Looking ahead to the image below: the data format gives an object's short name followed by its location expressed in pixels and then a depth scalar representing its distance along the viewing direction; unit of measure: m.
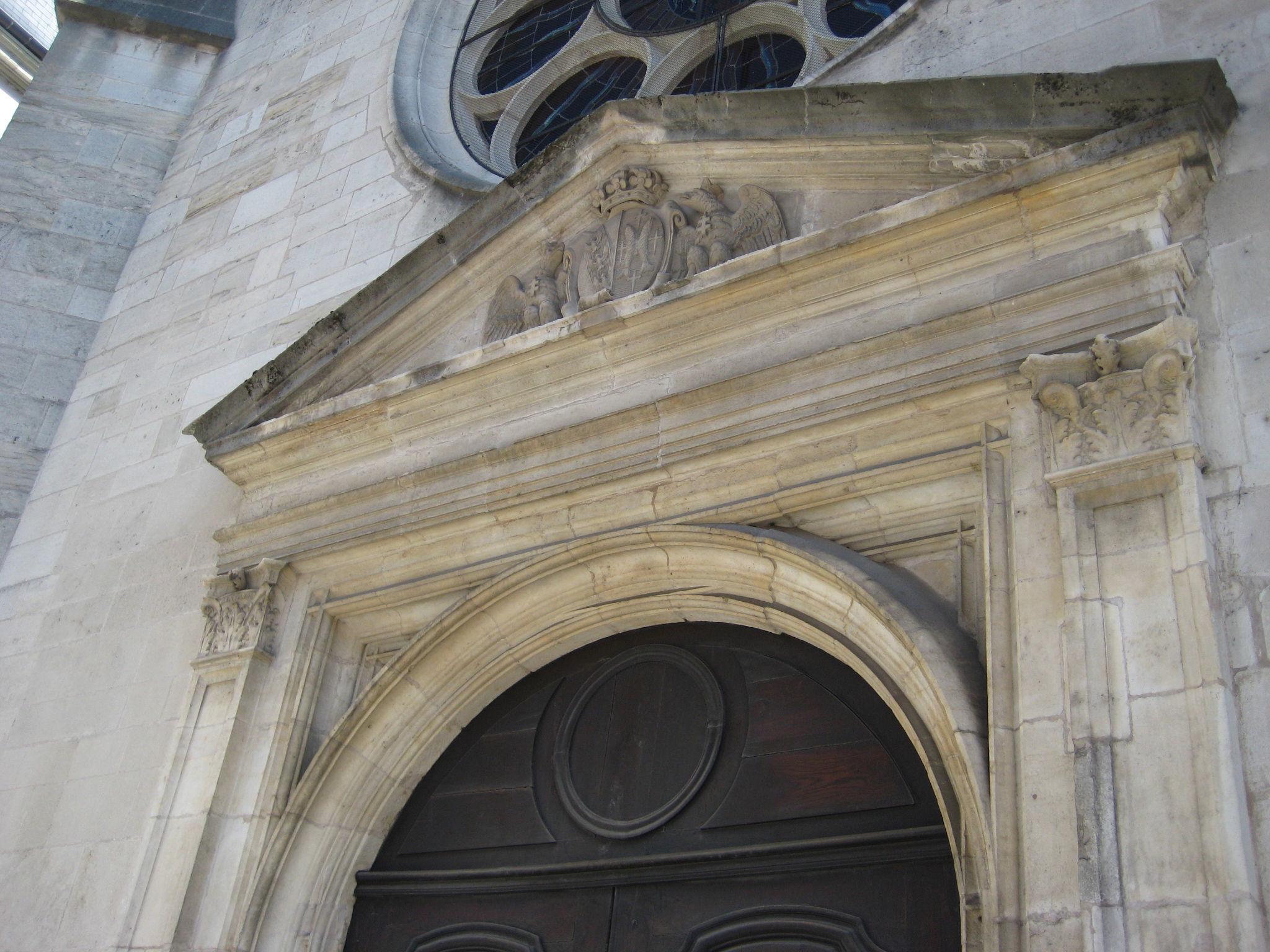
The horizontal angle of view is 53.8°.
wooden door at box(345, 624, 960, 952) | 4.16
